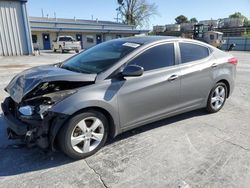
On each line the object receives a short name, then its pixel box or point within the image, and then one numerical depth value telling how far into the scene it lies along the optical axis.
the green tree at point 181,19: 94.96
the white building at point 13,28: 17.30
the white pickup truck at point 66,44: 24.87
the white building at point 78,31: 33.72
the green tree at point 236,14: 95.00
